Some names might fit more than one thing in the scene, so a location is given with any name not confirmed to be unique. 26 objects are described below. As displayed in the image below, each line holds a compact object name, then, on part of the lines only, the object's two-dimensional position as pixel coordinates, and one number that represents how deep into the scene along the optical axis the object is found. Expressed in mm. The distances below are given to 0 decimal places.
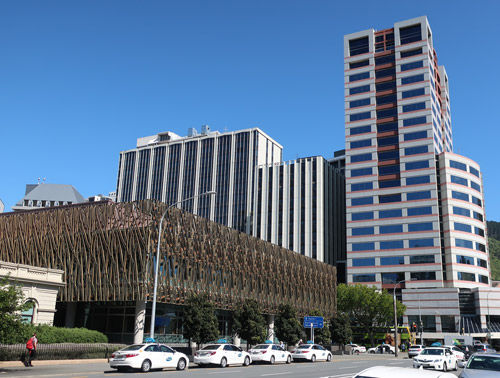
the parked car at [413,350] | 48375
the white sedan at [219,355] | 29430
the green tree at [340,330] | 65062
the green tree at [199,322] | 38469
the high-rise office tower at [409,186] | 91812
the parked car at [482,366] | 12541
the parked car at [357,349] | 71400
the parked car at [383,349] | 73750
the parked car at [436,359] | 28359
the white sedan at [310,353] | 38844
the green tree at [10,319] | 21375
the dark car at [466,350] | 50350
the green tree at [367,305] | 86000
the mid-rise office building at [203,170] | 122500
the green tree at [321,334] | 62188
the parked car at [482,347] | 52581
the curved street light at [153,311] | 30662
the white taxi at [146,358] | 23344
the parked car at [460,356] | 40112
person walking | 24984
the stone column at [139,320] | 42281
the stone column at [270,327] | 63031
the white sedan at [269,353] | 34375
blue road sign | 50188
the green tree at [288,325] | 53941
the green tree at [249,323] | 45719
